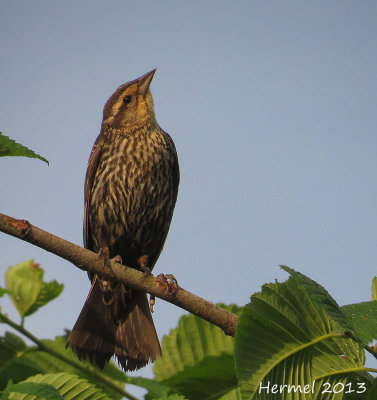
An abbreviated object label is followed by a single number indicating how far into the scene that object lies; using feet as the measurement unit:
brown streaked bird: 15.34
